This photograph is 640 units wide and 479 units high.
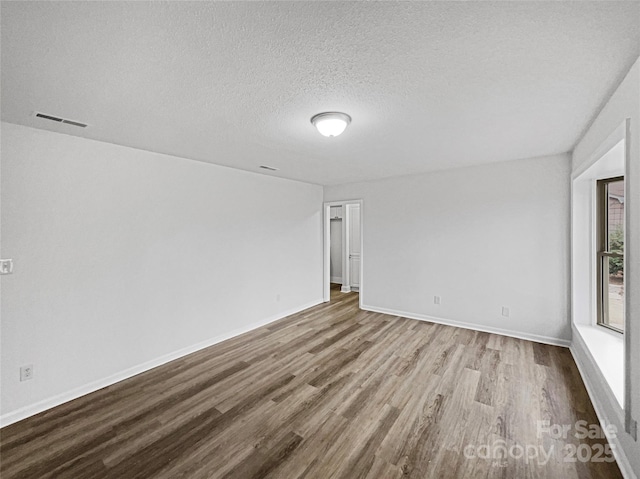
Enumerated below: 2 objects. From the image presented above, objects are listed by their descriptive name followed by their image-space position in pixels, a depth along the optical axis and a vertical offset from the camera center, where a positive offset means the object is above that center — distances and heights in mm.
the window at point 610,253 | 2822 -68
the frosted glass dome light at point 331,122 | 2143 +979
